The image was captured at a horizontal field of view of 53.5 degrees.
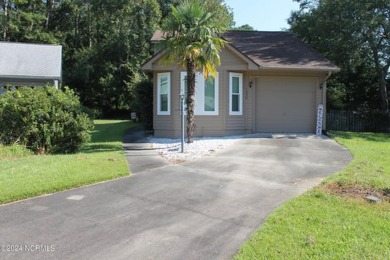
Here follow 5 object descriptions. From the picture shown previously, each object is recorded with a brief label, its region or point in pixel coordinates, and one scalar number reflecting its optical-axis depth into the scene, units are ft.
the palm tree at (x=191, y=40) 42.37
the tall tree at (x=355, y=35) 71.15
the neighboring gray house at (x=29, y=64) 78.43
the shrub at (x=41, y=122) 40.75
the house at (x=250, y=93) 52.75
